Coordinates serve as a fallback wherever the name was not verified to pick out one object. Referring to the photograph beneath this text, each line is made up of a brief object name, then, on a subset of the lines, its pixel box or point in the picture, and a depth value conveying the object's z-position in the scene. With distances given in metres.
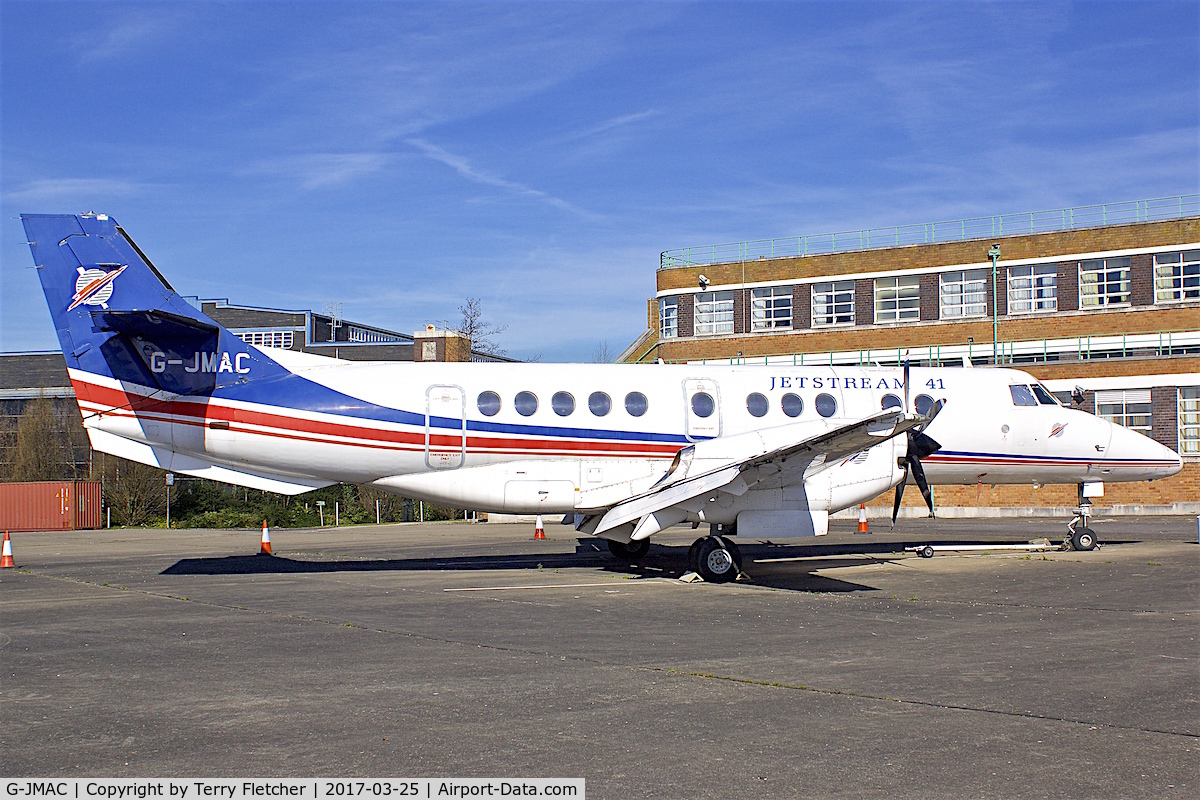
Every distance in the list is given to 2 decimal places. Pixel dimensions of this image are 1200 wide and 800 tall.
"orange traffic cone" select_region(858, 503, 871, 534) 28.19
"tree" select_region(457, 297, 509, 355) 64.81
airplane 16.31
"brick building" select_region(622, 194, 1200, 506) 38.03
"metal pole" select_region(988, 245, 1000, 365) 42.84
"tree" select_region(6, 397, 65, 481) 45.19
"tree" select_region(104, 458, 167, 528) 41.38
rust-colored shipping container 37.88
